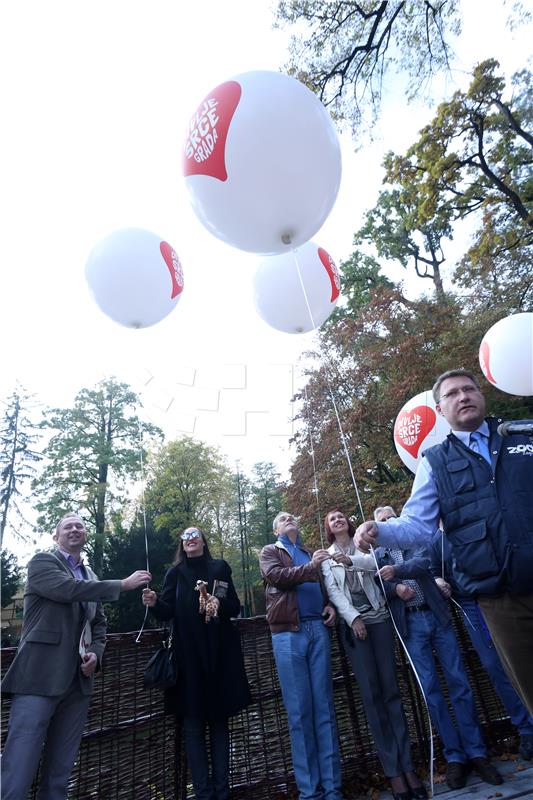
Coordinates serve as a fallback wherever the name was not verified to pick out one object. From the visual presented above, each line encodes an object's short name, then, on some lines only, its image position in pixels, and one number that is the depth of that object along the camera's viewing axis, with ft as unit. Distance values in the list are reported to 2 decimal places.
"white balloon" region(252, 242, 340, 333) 12.14
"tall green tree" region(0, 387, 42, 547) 55.42
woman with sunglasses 8.24
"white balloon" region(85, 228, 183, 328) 11.83
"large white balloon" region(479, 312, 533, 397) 14.82
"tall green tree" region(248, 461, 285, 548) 73.61
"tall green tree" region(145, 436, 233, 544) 60.29
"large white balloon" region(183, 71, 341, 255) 7.91
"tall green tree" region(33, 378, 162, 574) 59.06
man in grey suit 6.91
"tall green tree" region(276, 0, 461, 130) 19.88
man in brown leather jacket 8.15
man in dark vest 4.67
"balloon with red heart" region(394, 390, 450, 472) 15.43
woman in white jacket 8.20
